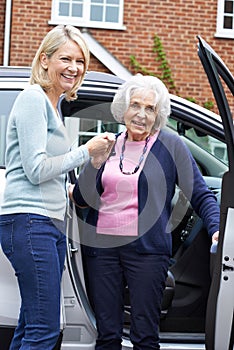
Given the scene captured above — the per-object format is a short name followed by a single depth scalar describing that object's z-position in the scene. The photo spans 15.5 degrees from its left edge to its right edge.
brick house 13.05
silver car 3.81
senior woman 3.97
